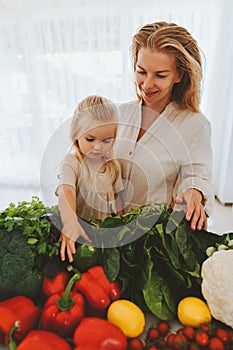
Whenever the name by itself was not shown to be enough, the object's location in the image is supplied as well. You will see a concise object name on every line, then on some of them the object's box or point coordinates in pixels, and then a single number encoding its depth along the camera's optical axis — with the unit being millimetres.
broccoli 745
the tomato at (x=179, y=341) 645
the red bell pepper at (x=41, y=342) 622
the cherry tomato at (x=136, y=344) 656
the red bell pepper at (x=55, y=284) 753
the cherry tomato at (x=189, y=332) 667
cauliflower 692
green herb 747
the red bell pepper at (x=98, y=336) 629
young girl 815
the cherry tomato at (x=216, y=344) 636
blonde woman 1018
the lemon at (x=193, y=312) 706
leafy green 758
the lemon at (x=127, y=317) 685
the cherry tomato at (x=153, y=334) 679
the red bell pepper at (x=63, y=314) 679
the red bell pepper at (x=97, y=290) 733
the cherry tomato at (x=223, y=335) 655
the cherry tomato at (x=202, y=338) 648
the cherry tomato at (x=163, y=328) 698
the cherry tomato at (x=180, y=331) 676
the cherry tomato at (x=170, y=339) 655
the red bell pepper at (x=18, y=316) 675
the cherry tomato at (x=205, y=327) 671
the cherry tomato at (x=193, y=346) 638
